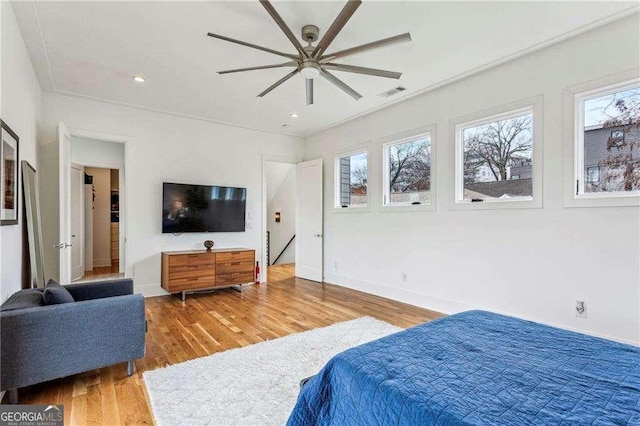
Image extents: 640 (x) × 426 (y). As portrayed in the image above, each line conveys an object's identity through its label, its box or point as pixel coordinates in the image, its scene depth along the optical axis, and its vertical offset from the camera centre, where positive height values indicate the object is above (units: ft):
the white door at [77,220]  19.77 -0.62
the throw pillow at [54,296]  7.40 -2.01
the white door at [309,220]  20.42 -0.68
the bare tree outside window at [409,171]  14.87 +1.90
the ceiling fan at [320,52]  7.02 +4.11
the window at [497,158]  11.39 +2.02
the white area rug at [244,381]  6.61 -4.25
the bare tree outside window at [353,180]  18.29 +1.79
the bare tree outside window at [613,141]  9.13 +2.04
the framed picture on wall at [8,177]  7.29 +0.85
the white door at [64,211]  11.76 -0.02
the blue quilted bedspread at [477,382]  3.42 -2.16
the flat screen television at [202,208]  16.63 +0.12
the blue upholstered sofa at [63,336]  6.62 -2.88
